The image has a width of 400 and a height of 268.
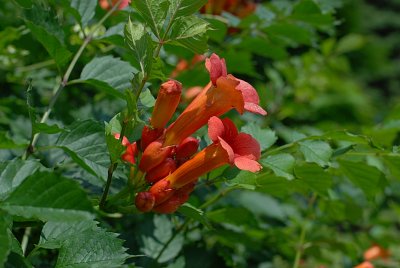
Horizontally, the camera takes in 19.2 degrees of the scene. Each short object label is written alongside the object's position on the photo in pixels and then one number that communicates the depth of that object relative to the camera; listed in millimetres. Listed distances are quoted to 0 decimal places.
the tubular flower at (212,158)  708
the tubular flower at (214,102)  707
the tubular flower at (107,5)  915
